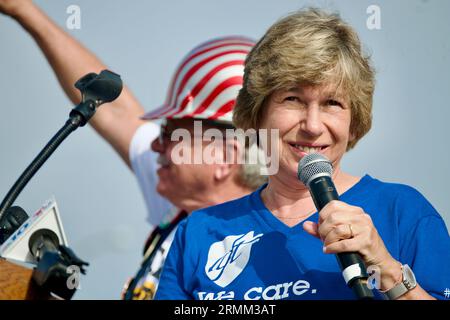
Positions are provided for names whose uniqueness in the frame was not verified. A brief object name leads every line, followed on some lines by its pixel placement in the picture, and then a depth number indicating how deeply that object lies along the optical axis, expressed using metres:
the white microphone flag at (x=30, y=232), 2.00
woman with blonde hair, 2.15
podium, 1.85
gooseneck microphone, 2.10
